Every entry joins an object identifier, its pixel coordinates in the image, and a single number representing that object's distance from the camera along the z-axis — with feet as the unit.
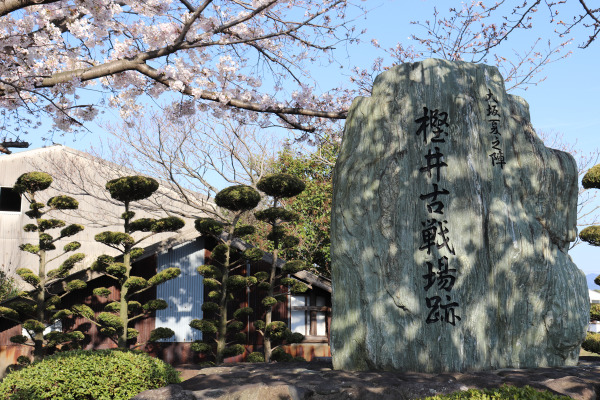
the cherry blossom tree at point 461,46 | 49.32
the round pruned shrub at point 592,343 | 46.47
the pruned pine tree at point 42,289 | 48.73
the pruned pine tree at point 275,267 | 49.83
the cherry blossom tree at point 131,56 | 27.63
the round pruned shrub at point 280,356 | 49.16
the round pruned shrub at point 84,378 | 30.94
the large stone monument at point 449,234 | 29.04
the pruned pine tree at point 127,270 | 48.16
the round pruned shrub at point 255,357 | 47.96
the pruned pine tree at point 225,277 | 48.93
